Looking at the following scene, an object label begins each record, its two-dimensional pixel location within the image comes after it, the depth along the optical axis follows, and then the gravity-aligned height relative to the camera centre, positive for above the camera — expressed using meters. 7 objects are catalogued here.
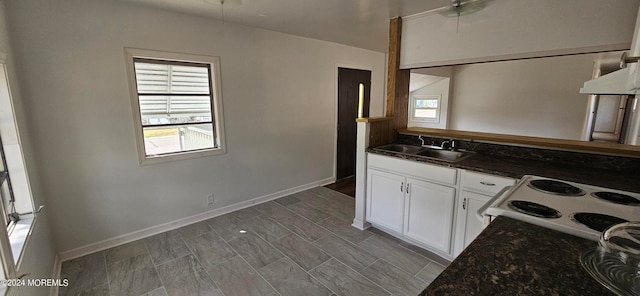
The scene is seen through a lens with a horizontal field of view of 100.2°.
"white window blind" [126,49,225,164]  2.60 +0.03
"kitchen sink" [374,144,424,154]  2.87 -0.44
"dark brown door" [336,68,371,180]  4.39 -0.08
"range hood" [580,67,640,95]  1.10 +0.10
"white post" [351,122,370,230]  2.77 -0.73
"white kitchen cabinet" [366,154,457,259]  2.27 -0.86
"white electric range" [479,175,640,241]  1.08 -0.47
